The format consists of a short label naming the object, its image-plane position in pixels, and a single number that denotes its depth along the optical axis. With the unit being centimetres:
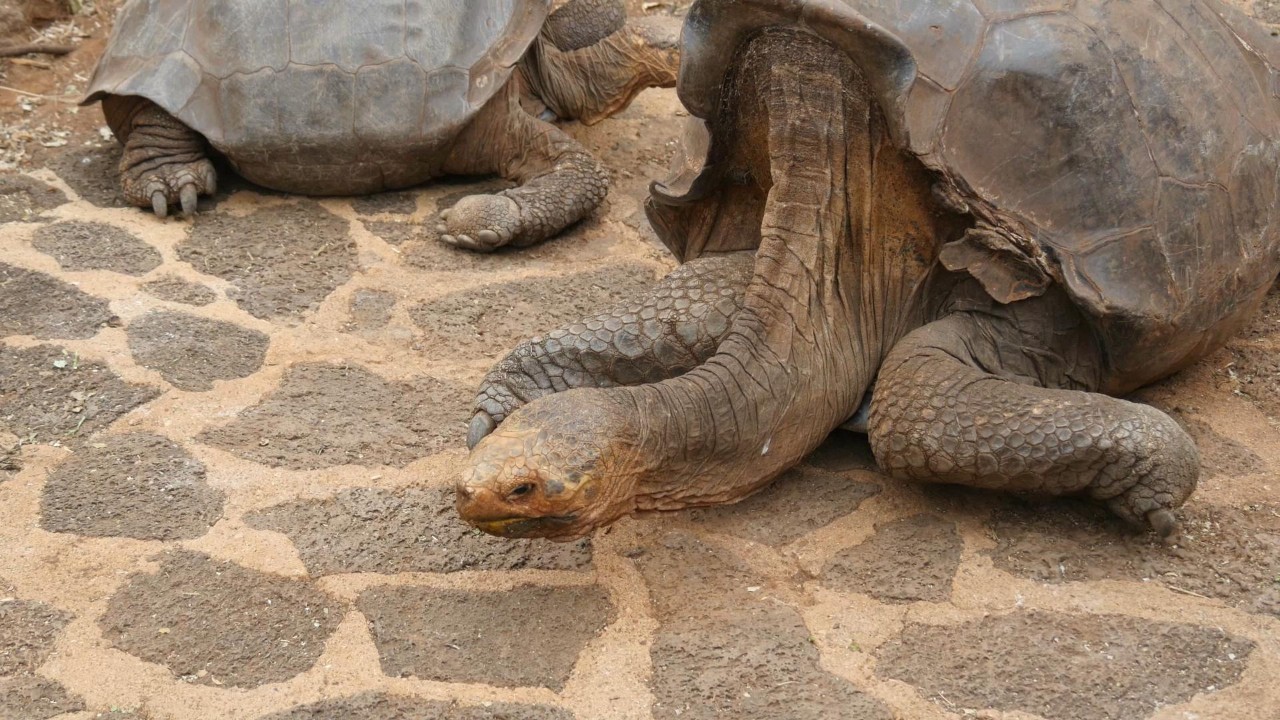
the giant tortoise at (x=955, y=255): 555
